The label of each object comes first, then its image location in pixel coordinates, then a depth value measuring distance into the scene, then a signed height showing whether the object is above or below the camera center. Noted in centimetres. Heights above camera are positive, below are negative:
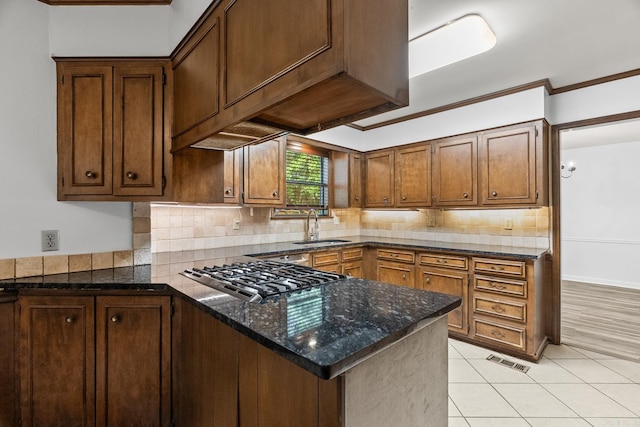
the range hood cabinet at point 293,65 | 98 +56
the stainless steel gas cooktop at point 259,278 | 137 -32
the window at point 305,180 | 406 +50
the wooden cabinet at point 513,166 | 307 +51
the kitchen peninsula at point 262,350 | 86 -49
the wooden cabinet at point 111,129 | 201 +57
